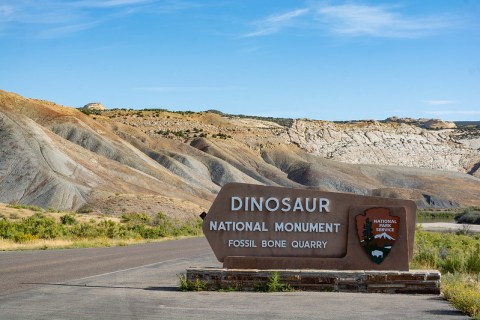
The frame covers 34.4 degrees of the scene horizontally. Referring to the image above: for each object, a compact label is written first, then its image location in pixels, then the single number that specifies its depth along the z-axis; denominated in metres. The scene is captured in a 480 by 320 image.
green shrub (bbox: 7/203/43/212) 53.16
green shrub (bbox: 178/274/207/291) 14.61
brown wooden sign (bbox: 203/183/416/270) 15.54
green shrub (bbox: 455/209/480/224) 75.12
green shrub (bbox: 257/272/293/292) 14.50
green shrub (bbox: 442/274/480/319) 11.56
